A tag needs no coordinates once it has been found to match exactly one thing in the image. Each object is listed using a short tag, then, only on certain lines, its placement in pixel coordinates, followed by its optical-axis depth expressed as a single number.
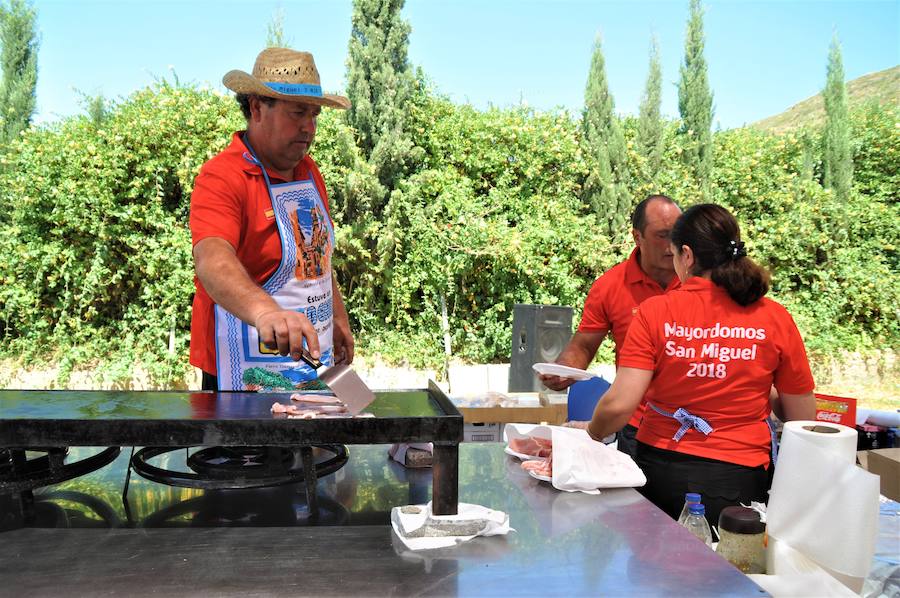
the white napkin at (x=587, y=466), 1.80
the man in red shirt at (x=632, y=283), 3.37
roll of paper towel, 1.43
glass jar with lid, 1.65
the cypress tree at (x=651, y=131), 9.20
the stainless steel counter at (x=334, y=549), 1.29
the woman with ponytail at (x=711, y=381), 2.38
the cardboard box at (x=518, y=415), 3.98
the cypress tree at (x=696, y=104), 9.43
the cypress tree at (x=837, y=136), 9.46
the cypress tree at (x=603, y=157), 8.73
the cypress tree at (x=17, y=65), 8.77
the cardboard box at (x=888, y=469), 2.71
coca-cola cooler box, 3.11
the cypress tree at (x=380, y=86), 7.93
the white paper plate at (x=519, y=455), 2.01
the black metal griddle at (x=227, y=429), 1.46
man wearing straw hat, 2.27
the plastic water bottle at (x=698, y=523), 1.83
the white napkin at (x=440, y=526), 1.45
